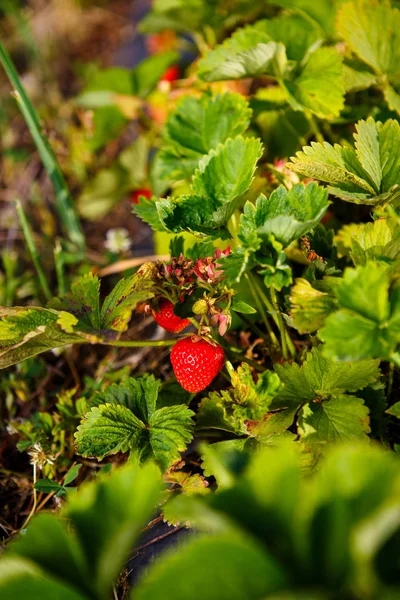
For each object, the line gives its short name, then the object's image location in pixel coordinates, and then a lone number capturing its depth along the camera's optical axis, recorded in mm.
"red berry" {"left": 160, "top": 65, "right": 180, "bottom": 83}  1148
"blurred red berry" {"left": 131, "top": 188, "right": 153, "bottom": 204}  1055
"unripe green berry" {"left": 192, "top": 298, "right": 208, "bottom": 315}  792
